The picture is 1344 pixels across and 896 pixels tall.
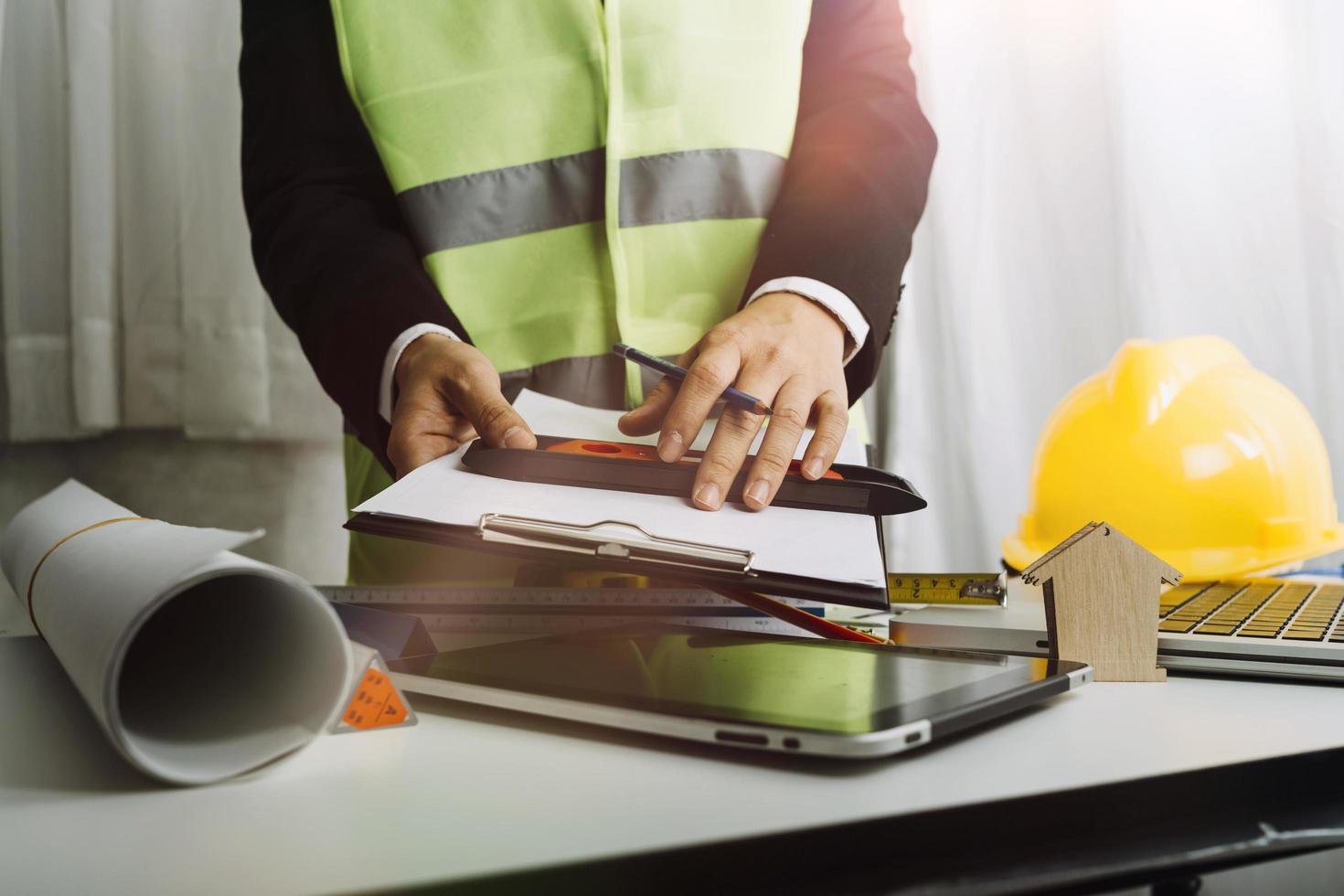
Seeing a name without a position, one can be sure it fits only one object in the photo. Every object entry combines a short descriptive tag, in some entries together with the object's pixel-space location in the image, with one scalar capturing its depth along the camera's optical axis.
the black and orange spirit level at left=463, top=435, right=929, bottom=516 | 0.63
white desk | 0.30
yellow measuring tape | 0.83
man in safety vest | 1.04
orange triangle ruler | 0.43
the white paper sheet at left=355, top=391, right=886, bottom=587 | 0.51
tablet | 0.36
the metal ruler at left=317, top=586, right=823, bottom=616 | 0.67
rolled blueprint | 0.34
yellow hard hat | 1.02
